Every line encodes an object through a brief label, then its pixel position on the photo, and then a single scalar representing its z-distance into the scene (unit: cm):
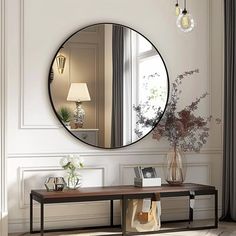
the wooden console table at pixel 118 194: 482
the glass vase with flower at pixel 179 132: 559
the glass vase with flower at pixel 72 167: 516
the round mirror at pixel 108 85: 545
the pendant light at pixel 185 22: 347
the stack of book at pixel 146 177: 536
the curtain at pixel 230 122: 587
